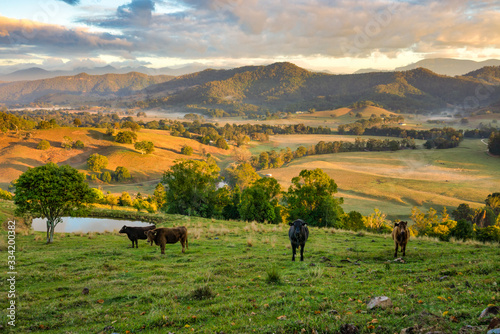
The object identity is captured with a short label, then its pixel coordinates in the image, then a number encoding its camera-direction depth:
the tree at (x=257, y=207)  41.91
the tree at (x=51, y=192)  22.69
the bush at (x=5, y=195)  56.14
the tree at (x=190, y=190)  47.00
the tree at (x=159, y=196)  78.36
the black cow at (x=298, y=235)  14.34
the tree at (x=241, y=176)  88.09
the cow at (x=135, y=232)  21.14
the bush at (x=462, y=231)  39.84
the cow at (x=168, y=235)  18.50
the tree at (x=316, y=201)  40.09
